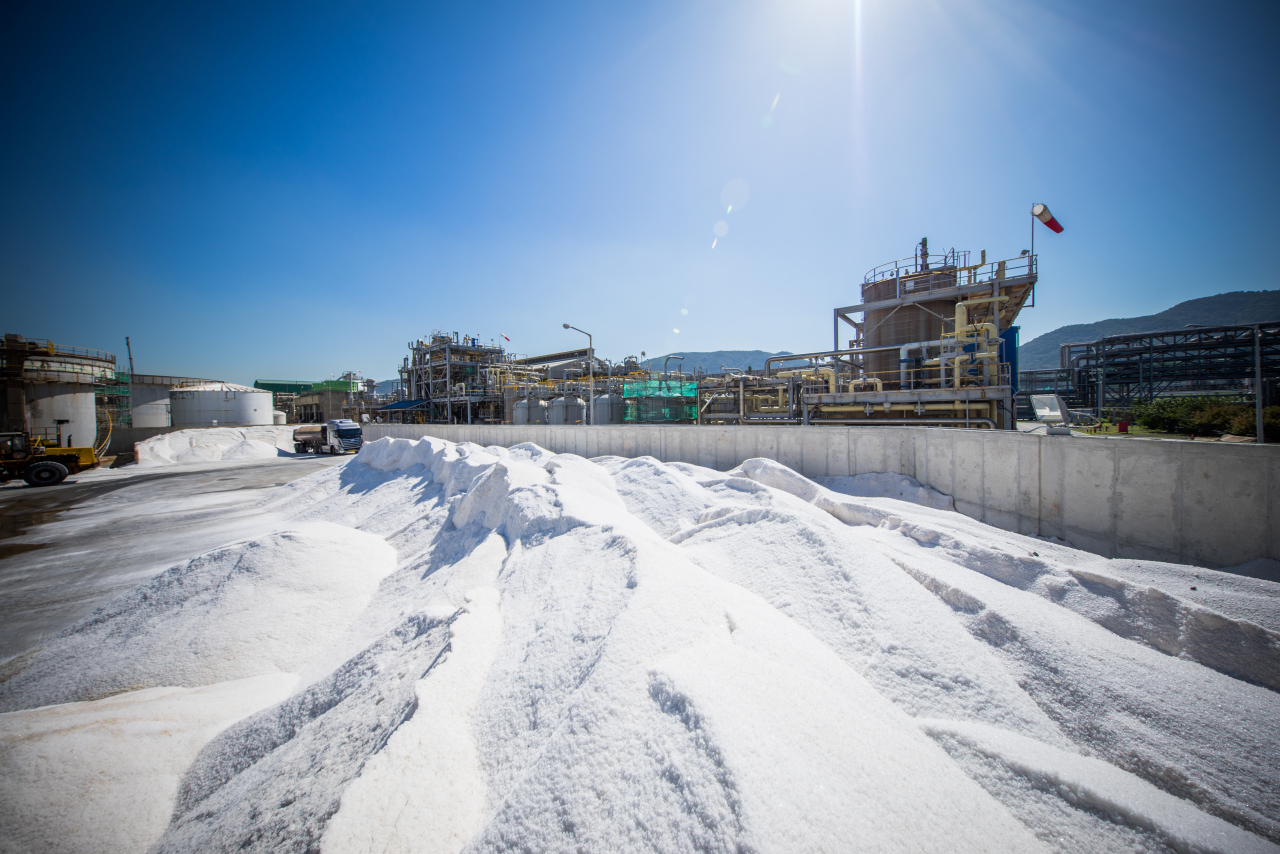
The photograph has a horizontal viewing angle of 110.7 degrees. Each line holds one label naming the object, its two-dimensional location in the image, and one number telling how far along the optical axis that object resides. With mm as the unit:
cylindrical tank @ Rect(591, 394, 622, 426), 23766
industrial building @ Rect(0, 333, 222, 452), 25453
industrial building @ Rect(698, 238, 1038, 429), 13095
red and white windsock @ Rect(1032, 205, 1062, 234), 14227
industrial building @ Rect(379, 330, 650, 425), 28578
